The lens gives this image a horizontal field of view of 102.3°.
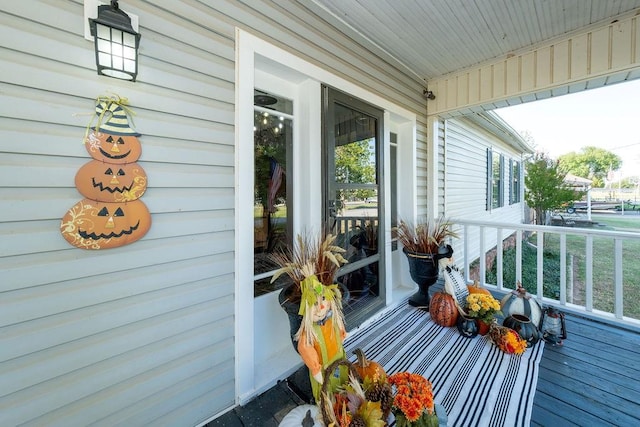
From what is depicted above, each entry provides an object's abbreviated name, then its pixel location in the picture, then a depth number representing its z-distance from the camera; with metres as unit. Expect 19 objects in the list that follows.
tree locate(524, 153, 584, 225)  7.55
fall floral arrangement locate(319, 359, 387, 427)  1.05
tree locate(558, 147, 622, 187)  24.84
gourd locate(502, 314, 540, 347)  2.03
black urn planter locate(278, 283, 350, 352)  1.52
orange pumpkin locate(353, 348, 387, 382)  1.35
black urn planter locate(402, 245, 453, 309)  2.62
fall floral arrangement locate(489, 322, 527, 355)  1.94
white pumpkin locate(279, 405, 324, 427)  1.12
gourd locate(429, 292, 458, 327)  2.36
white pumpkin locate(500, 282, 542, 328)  2.18
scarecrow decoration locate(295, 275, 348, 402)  1.28
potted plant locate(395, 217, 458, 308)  2.63
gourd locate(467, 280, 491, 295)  2.41
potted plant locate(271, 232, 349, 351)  1.52
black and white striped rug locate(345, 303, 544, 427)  1.47
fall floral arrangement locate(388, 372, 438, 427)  1.15
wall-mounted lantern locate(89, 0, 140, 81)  1.08
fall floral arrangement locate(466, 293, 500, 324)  2.20
